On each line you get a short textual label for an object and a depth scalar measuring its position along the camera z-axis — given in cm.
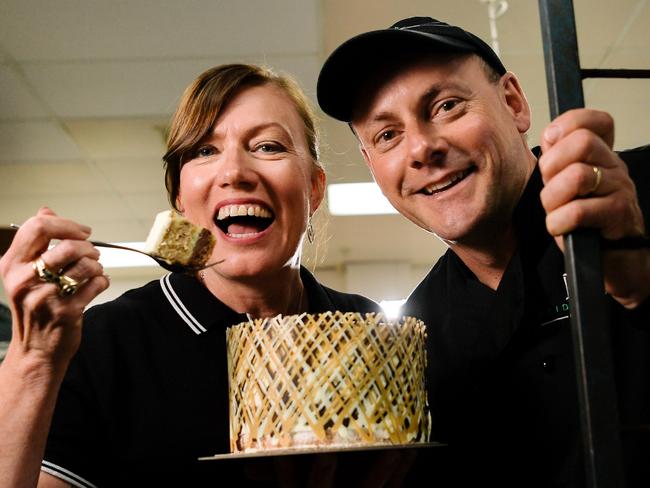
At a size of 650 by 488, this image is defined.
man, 110
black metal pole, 55
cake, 80
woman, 84
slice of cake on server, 97
